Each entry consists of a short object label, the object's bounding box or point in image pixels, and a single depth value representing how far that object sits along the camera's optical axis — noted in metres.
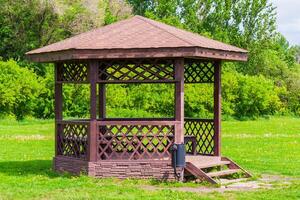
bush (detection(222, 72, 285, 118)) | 49.78
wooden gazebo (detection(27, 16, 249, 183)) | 14.70
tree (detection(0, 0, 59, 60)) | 48.88
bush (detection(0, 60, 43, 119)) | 40.88
